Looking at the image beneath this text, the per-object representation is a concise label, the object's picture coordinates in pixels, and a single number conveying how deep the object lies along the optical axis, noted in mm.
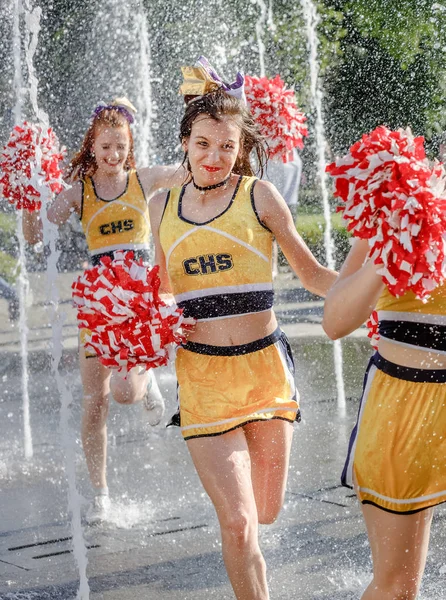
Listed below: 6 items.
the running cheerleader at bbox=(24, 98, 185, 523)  5297
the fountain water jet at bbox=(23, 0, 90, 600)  4418
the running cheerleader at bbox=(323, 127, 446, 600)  2543
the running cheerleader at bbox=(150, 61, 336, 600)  3627
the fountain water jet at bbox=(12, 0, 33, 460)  6859
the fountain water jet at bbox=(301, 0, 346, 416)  8078
